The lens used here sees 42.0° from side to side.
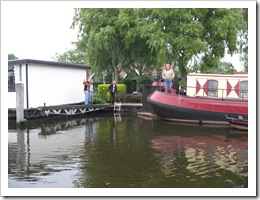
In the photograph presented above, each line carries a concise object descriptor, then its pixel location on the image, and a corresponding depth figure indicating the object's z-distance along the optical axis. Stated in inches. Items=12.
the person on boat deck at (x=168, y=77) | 638.5
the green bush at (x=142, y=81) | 1092.5
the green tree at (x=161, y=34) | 792.3
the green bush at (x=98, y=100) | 836.0
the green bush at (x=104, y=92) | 892.0
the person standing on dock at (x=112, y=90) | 820.9
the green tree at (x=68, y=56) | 1943.9
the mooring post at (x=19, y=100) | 594.9
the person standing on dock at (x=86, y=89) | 780.0
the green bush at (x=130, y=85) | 1124.5
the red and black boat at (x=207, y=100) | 599.5
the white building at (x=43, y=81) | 661.9
